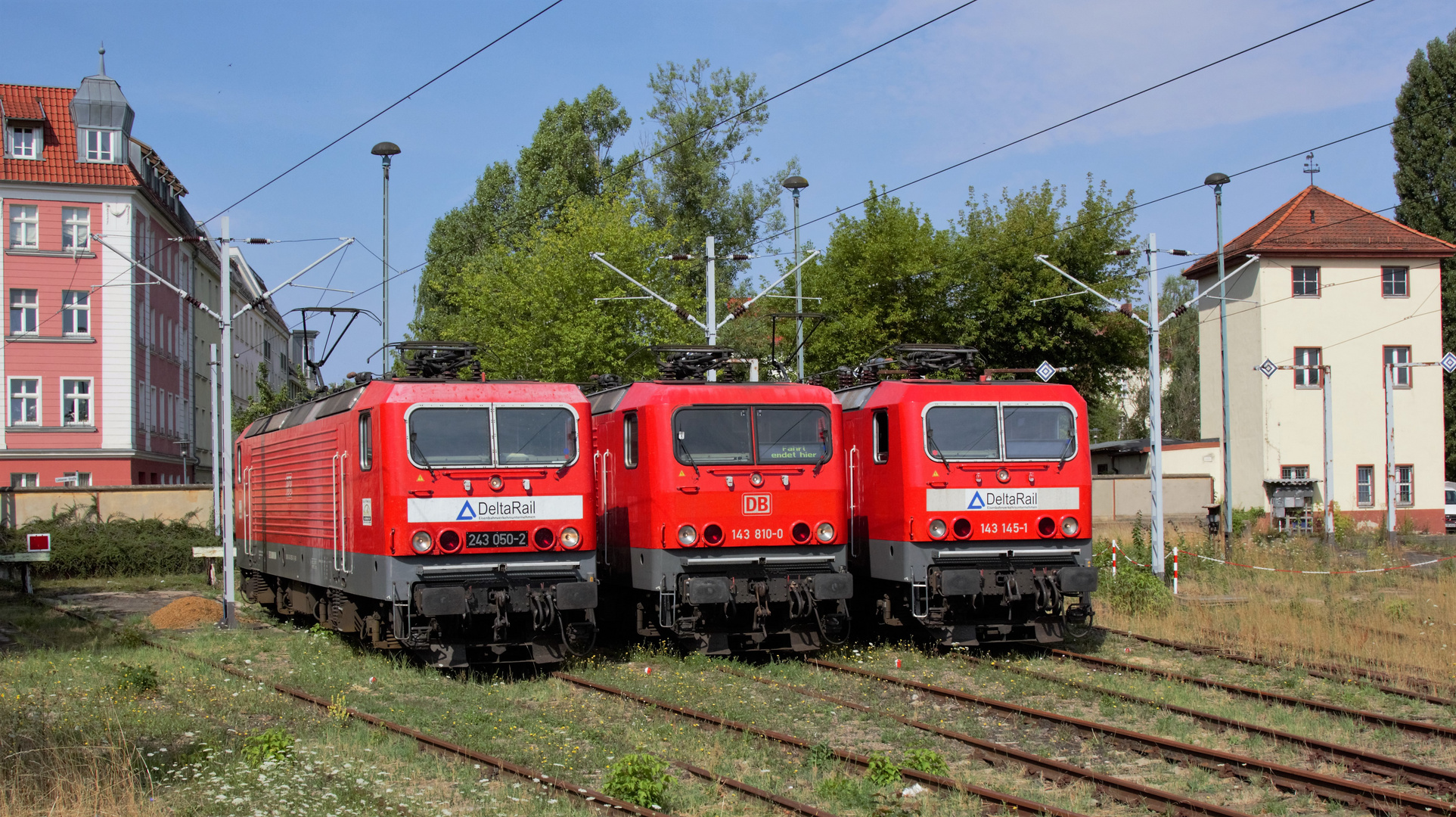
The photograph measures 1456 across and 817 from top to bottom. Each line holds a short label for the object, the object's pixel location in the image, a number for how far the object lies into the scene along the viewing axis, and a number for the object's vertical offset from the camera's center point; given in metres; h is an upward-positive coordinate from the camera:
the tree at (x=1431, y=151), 48.78 +10.79
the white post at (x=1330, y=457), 33.75 -0.38
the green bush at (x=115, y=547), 31.22 -2.04
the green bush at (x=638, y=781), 8.64 -2.15
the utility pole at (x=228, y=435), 19.69 +0.39
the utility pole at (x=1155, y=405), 22.69 +0.74
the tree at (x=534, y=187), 50.50 +10.58
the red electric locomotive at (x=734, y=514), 14.89 -0.71
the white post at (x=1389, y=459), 33.50 -0.42
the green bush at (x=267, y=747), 9.50 -2.08
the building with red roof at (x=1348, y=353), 43.34 +2.96
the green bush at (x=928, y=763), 9.66 -2.28
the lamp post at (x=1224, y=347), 31.69 +2.37
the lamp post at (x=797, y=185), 30.77 +6.36
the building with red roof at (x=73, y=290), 43.22 +5.67
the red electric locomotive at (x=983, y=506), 15.33 -0.67
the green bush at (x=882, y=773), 9.13 -2.23
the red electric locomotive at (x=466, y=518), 13.78 -0.66
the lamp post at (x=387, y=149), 31.33 +7.27
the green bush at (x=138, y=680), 12.87 -2.14
